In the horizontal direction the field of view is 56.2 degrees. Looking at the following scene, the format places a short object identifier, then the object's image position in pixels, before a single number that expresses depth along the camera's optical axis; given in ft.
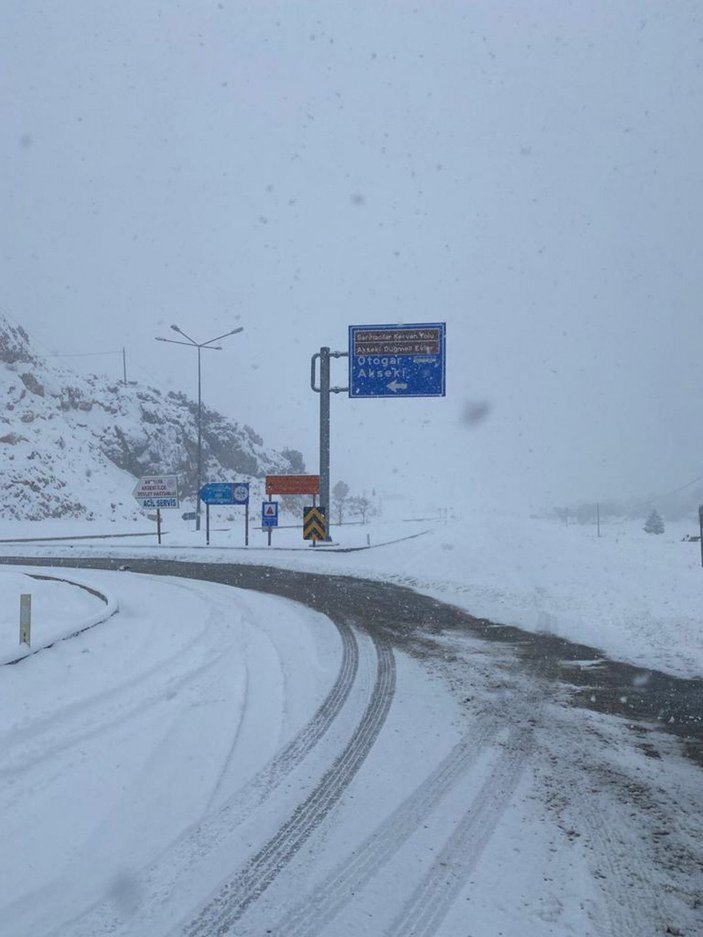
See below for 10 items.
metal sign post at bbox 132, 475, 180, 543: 97.71
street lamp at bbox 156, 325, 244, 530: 104.42
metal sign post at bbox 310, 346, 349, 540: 80.53
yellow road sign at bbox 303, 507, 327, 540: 81.20
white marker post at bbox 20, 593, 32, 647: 23.66
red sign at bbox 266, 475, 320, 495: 92.73
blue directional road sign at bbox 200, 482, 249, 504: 94.79
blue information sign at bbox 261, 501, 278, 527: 86.99
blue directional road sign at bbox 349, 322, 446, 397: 74.18
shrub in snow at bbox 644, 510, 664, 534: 264.58
